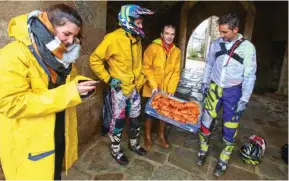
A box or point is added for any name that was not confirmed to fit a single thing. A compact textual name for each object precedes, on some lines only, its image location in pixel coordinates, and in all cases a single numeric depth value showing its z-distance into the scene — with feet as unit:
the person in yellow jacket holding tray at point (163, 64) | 10.62
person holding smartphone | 4.54
